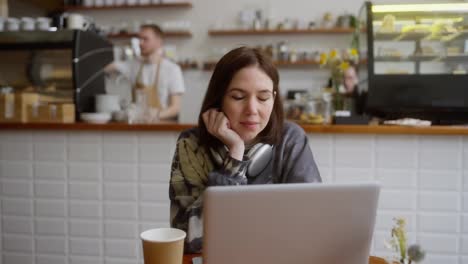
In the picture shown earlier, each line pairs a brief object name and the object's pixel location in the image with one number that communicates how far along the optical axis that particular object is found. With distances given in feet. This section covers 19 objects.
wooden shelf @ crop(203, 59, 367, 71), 15.96
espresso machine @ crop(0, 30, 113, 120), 8.35
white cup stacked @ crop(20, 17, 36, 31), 8.82
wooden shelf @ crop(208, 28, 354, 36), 15.67
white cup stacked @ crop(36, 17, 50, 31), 8.79
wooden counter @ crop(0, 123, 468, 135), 6.66
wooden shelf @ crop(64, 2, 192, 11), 16.43
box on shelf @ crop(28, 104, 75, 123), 7.64
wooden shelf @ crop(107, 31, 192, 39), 16.46
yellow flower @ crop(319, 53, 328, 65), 7.71
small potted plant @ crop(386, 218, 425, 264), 2.51
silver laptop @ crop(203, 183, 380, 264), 2.23
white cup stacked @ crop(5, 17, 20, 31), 8.87
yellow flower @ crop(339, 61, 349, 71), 7.71
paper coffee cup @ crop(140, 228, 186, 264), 2.60
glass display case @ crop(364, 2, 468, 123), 7.32
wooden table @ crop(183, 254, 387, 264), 3.44
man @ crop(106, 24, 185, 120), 11.80
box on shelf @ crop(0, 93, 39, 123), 7.70
